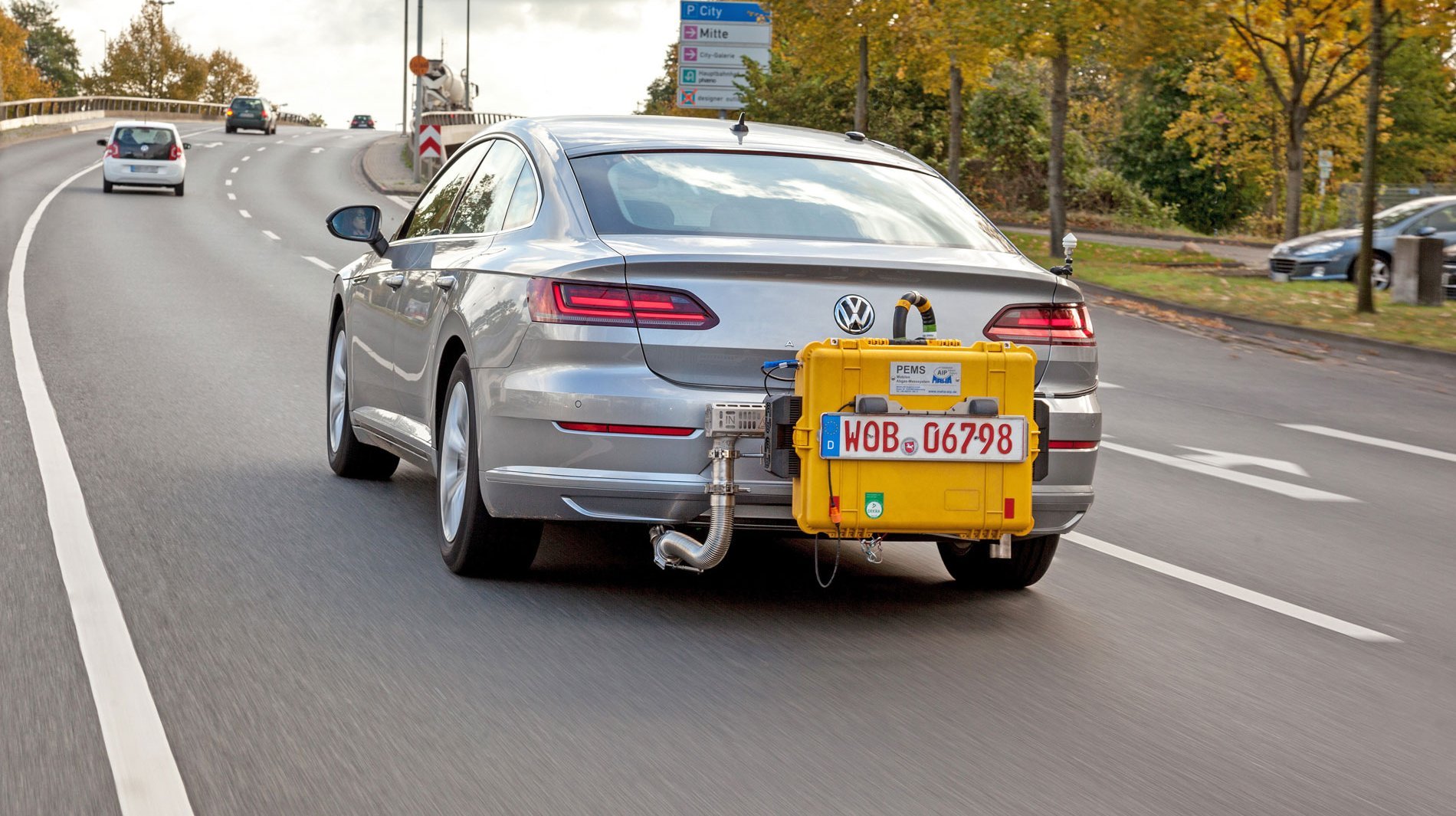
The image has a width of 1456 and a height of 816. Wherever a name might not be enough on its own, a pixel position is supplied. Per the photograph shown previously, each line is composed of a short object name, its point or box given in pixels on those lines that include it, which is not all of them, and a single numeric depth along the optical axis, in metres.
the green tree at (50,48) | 171.38
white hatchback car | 39.78
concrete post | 21.64
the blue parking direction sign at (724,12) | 41.25
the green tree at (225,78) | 146.00
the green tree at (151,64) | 131.62
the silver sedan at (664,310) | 5.55
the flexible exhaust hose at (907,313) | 5.50
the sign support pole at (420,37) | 46.59
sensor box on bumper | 5.27
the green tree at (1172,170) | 59.81
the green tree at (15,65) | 114.88
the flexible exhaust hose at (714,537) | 5.48
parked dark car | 24.67
